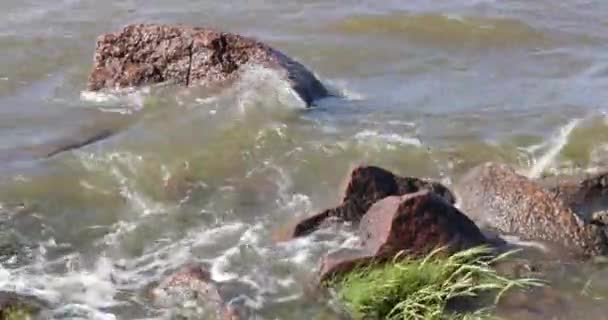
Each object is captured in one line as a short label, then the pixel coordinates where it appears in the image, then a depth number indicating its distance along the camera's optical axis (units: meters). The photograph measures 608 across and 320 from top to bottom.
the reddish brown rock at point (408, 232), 7.87
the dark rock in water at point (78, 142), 10.86
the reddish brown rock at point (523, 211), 8.46
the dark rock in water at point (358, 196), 8.69
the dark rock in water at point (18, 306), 7.38
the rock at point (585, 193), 8.97
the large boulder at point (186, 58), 12.00
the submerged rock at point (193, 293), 7.51
